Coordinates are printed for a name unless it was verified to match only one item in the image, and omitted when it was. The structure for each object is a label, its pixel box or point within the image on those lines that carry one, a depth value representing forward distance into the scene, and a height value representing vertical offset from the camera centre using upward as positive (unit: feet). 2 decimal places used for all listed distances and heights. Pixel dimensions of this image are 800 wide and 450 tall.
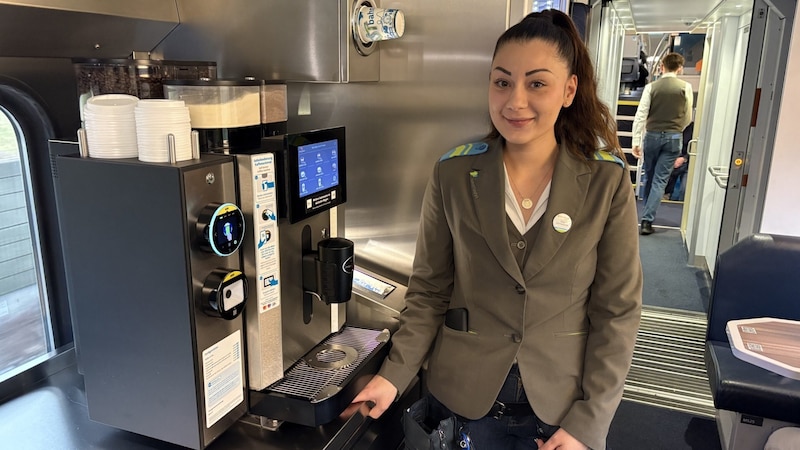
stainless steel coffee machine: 3.60 -1.18
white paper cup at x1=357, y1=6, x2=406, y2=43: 4.42 +0.55
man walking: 18.44 -0.77
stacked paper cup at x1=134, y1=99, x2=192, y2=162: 3.19 -0.17
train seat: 6.95 -2.42
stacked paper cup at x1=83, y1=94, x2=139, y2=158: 3.27 -0.18
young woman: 3.68 -1.01
